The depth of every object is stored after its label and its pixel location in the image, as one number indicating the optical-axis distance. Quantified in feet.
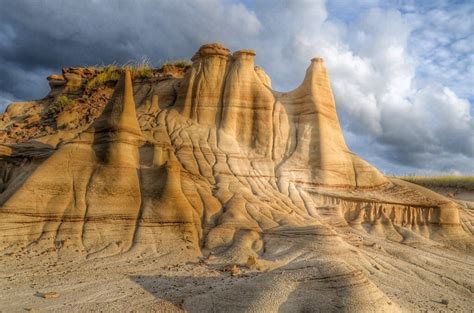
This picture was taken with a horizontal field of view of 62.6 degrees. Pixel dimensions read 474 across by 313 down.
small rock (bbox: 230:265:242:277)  29.25
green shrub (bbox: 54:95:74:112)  65.51
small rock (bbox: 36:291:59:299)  24.19
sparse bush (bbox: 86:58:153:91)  69.46
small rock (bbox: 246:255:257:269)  31.38
